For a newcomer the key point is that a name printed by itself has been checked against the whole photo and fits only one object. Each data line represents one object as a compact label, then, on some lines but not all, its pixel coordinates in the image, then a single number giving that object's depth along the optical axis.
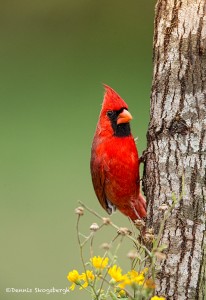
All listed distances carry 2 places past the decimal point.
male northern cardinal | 7.39
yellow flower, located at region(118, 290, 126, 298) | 5.28
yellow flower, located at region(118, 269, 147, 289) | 4.69
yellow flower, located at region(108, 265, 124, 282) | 4.84
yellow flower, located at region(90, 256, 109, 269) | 5.00
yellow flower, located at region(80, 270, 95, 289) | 5.05
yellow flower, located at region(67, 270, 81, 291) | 5.08
